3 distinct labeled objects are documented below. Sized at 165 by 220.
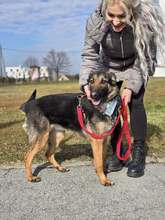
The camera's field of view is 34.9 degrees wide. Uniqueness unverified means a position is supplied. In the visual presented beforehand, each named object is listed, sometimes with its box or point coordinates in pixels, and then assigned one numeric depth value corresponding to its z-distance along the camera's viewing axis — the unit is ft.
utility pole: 134.18
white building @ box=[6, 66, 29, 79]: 173.73
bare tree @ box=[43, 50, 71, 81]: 182.79
